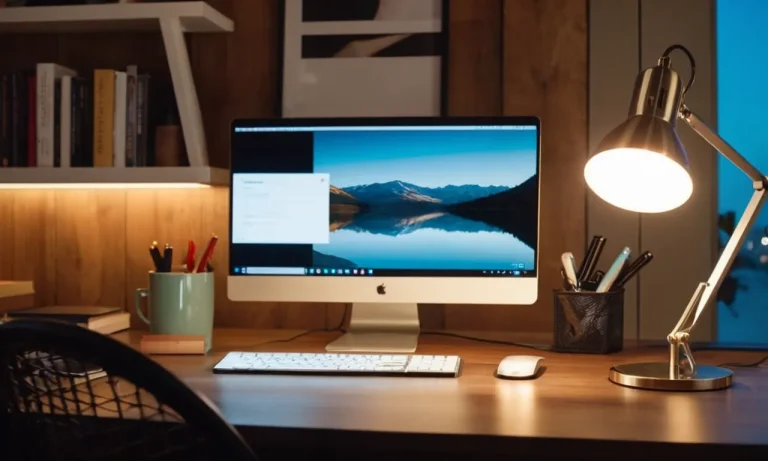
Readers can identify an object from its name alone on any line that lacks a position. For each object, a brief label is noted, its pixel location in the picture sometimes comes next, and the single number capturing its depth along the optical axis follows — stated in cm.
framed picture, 194
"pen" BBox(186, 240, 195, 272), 172
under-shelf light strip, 189
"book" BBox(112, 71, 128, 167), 187
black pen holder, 162
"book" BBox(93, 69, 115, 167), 187
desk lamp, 126
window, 189
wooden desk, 103
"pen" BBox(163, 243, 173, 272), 167
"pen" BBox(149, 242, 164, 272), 167
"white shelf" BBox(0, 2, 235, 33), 184
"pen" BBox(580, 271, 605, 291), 168
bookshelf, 183
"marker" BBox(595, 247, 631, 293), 164
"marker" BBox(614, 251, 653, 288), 165
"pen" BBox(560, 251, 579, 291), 166
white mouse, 137
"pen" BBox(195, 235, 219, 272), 172
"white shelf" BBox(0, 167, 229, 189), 182
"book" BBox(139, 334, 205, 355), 159
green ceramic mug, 165
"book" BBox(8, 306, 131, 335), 178
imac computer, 167
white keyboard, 138
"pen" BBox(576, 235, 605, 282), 168
